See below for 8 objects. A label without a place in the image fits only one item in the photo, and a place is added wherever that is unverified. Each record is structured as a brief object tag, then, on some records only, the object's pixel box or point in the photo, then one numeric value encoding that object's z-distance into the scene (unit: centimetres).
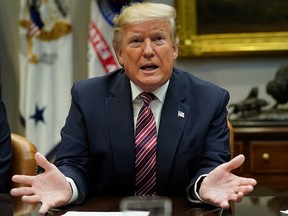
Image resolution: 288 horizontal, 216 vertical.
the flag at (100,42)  459
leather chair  254
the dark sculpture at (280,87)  410
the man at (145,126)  229
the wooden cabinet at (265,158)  397
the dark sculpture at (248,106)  412
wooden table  184
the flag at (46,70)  472
